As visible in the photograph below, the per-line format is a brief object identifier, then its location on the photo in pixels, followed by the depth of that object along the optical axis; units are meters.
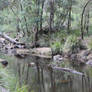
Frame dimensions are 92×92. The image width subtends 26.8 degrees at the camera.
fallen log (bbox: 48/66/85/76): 11.28
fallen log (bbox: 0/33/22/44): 23.21
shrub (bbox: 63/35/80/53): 17.16
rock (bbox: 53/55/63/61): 15.99
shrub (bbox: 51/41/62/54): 18.01
